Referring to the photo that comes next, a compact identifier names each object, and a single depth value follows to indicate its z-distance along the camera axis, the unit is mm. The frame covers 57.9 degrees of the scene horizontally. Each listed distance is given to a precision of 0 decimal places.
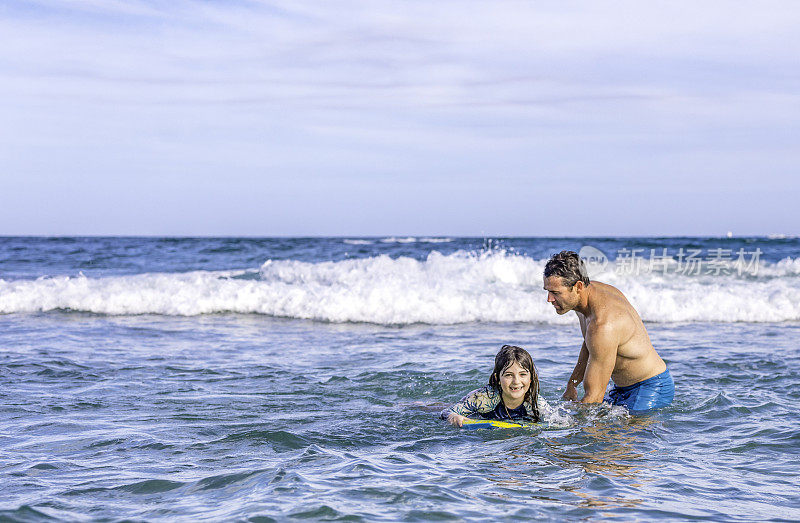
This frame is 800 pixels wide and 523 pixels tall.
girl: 5672
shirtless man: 5645
